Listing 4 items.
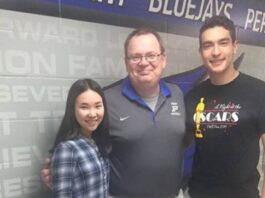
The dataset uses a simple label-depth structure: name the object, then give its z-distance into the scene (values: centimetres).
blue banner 185
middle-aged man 169
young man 173
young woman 148
